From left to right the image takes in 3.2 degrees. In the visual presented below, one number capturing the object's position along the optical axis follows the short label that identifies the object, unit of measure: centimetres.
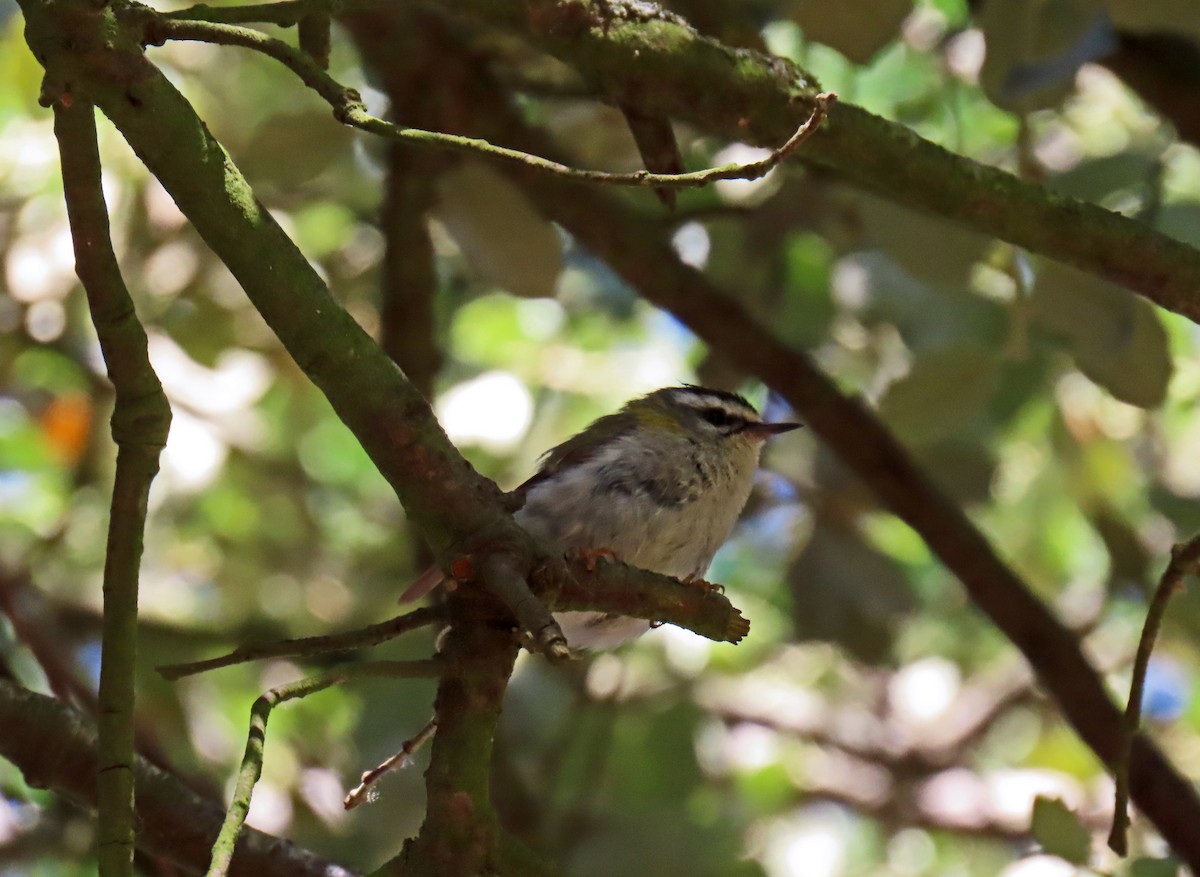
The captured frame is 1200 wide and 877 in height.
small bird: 430
